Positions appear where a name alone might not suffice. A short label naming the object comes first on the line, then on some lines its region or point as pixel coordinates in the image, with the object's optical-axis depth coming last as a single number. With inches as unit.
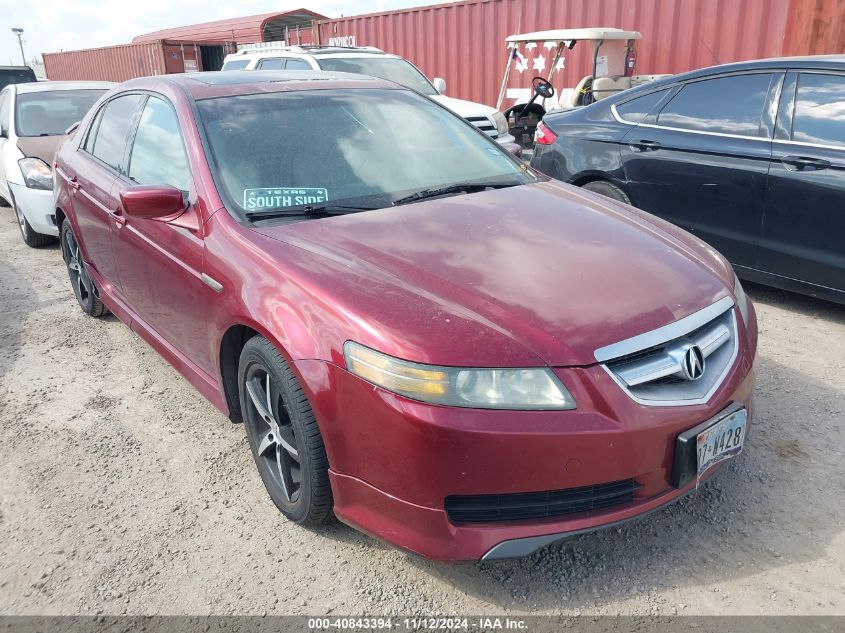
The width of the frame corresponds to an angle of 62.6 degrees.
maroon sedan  77.8
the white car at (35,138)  249.8
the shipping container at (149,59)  767.1
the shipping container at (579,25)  311.7
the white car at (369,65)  334.3
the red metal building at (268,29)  721.0
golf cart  354.4
